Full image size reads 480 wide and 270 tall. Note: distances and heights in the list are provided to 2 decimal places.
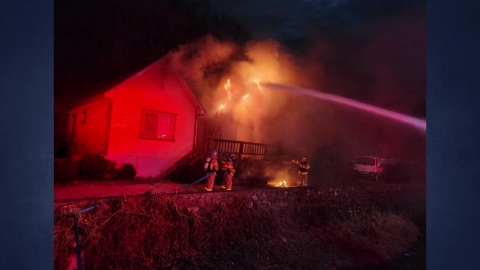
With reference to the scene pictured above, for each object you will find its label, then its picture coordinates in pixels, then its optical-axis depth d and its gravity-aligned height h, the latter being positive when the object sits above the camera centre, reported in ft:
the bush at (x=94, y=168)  37.01 -4.15
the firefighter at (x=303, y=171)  44.28 -5.19
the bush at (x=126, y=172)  39.68 -4.93
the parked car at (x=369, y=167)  67.87 -6.97
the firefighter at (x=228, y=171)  34.60 -4.08
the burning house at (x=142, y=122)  41.37 +1.66
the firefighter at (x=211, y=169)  33.03 -3.68
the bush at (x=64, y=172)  32.58 -4.12
